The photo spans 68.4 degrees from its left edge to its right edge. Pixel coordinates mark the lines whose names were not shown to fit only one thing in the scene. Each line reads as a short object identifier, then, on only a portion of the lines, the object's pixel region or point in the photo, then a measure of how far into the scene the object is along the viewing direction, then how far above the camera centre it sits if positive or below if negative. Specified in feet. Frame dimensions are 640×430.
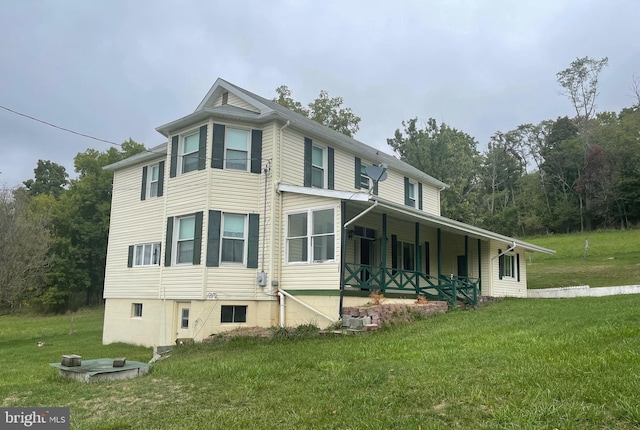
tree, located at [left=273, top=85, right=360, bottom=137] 109.40 +38.27
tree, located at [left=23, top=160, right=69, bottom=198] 171.53 +33.80
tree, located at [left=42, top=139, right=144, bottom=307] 114.73 +10.97
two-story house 41.96 +4.17
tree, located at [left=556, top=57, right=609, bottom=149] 158.92 +67.62
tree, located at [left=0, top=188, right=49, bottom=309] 61.52 +3.13
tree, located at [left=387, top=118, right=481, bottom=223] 113.19 +28.03
